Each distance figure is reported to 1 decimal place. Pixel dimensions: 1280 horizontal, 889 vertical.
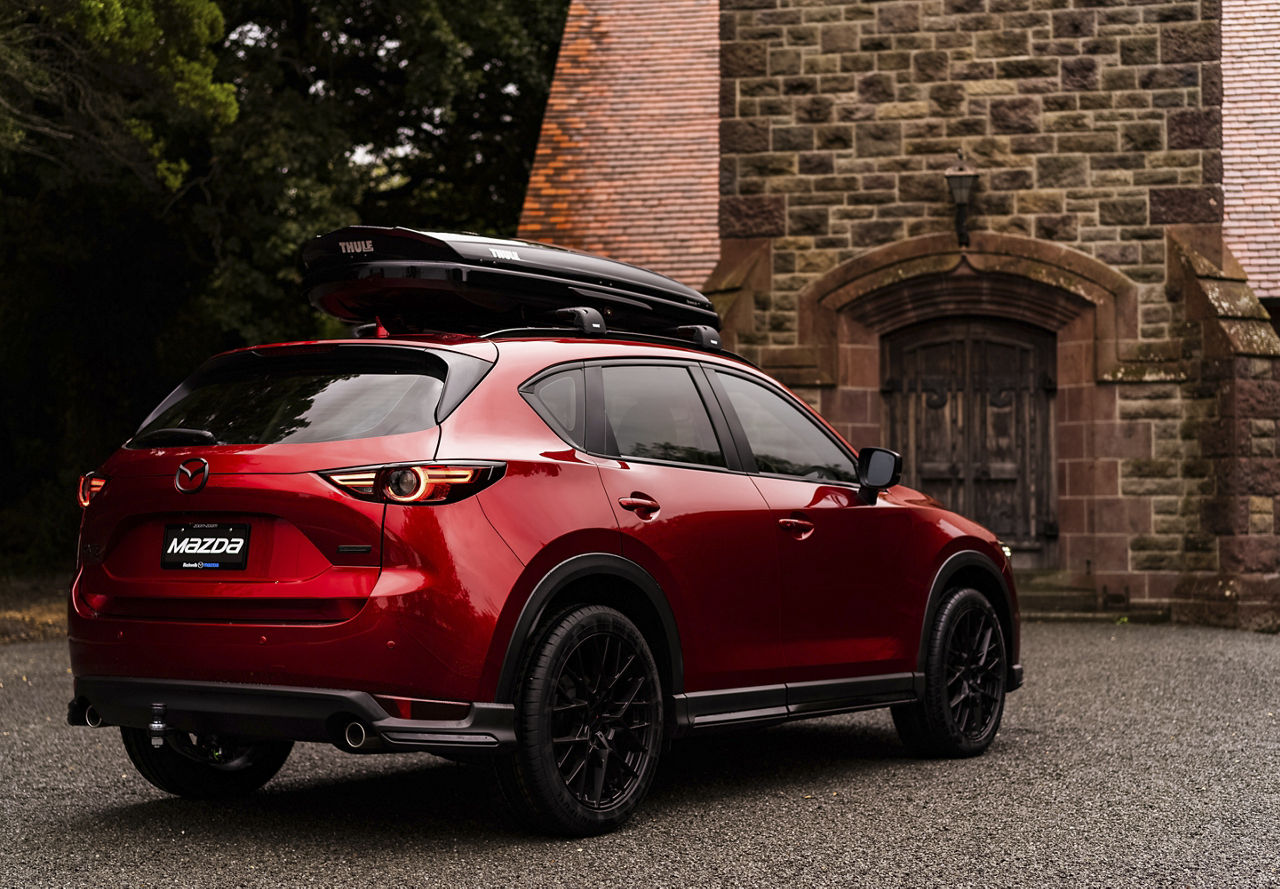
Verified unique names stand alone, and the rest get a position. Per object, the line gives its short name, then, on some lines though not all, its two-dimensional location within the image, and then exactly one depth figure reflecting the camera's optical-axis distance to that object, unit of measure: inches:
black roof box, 234.4
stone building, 607.5
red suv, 199.8
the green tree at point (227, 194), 834.2
